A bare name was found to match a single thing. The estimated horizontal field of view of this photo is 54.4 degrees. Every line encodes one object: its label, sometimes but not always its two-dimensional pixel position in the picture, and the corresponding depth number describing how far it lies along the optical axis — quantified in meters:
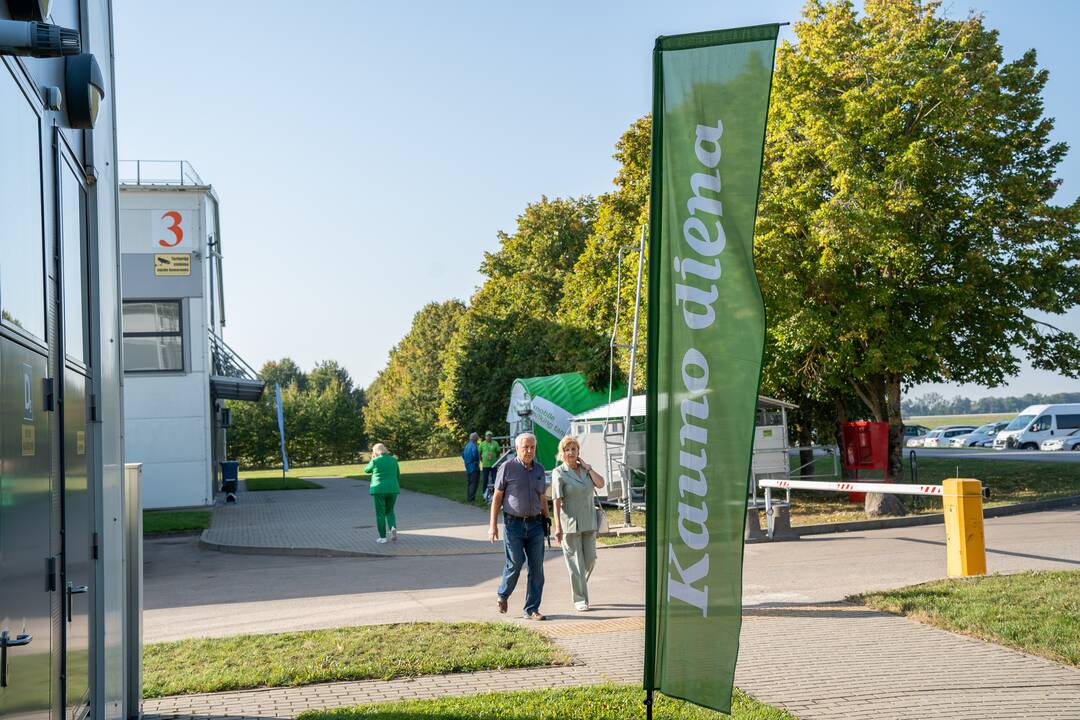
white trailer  21.84
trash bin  32.25
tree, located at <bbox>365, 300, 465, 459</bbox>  79.12
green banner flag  4.94
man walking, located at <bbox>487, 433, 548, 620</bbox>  10.46
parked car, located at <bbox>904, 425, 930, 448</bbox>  72.31
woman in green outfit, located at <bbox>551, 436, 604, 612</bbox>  10.74
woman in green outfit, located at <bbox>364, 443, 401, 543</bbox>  17.33
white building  28.14
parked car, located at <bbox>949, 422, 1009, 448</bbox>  61.47
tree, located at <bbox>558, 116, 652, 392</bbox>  32.97
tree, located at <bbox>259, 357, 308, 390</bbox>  135.62
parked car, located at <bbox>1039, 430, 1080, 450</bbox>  50.67
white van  51.94
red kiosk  22.72
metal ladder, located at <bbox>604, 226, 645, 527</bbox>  21.02
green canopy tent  31.39
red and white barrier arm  14.32
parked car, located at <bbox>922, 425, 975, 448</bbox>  67.62
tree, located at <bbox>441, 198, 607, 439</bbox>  51.06
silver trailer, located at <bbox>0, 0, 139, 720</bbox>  2.95
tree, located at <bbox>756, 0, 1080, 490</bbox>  21.17
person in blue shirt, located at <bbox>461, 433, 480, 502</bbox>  28.16
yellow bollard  11.84
